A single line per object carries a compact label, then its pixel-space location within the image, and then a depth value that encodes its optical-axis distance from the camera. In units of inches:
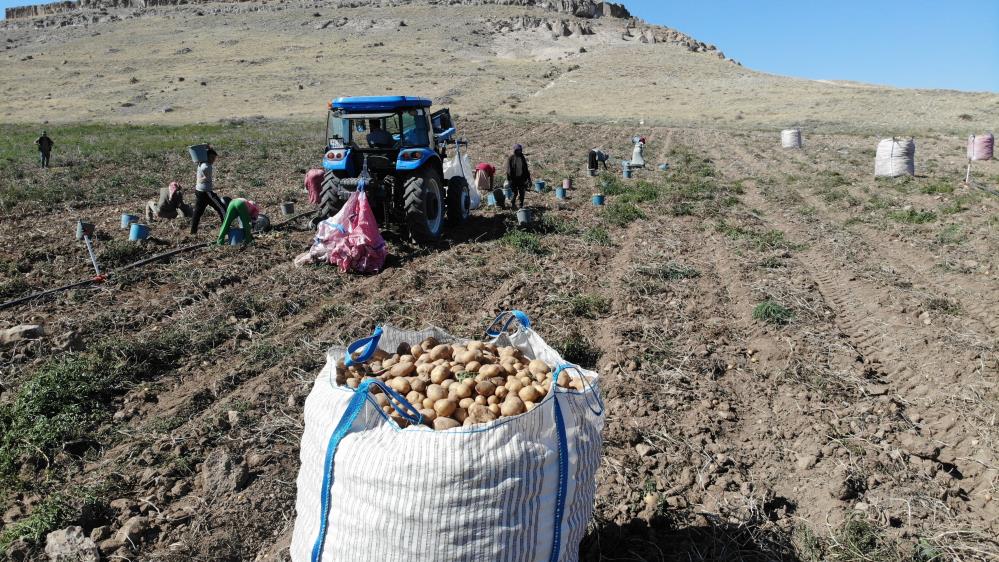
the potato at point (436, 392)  105.3
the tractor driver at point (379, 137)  364.5
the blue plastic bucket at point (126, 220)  387.7
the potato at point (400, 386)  109.4
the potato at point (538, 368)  116.1
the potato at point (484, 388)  108.0
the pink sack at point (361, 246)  306.8
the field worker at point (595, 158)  618.5
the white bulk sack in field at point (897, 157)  583.8
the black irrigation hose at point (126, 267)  262.9
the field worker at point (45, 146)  639.8
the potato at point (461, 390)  105.9
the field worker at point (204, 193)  373.1
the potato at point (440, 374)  111.9
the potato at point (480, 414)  100.1
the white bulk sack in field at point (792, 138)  915.4
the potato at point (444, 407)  101.3
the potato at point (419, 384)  109.2
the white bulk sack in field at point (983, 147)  669.9
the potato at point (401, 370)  116.3
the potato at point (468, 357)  118.4
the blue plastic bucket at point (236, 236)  353.7
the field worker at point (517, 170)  443.8
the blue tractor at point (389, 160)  347.9
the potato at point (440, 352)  122.7
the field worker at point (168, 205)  410.6
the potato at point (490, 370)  113.8
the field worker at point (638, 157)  663.8
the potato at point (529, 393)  105.0
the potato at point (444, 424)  97.4
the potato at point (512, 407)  100.8
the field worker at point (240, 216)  350.0
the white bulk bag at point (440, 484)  89.7
